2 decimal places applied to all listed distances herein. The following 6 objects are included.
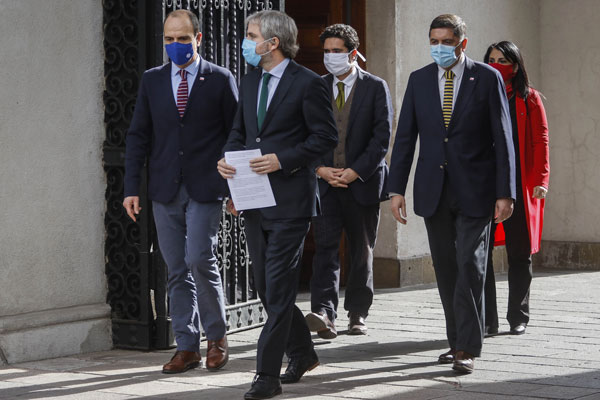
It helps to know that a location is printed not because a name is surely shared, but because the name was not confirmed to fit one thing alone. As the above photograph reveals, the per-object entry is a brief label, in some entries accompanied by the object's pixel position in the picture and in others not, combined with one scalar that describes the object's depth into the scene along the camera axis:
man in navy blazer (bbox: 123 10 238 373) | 9.94
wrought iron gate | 10.98
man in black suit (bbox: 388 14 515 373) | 9.71
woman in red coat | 11.58
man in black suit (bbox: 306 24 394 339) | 11.58
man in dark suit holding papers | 8.68
